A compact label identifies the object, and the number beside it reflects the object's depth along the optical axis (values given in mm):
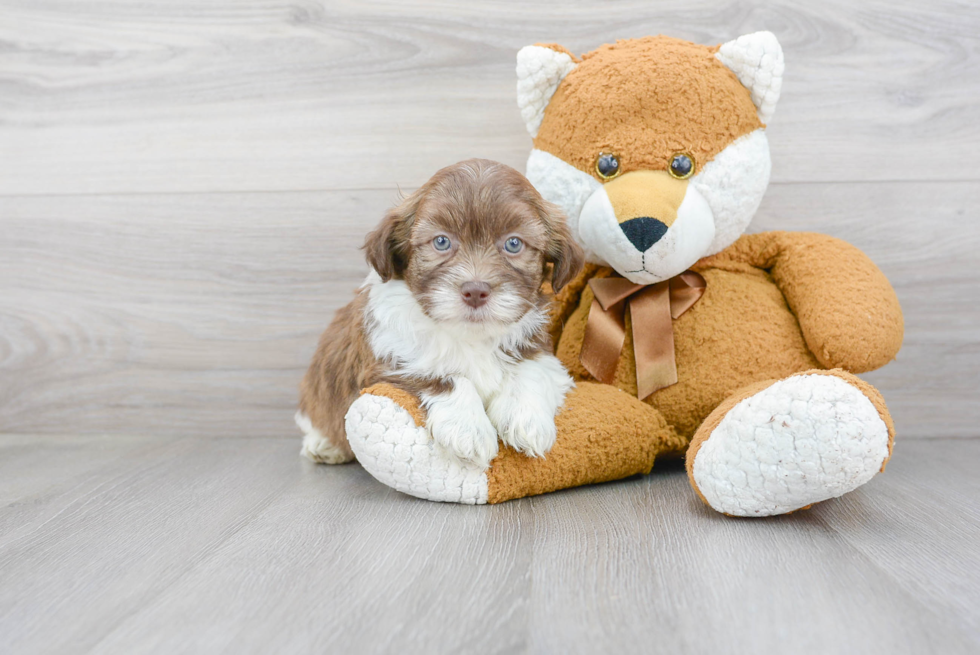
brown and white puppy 510
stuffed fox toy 531
